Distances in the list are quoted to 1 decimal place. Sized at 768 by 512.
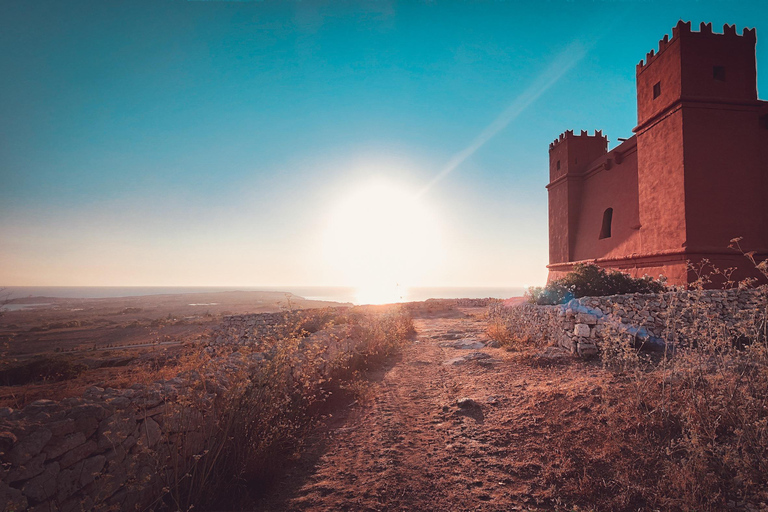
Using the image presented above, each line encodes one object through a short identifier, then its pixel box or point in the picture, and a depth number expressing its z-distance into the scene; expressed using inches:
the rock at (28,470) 82.8
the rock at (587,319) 273.1
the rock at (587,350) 258.0
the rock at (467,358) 303.1
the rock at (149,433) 111.2
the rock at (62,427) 92.6
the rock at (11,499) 79.7
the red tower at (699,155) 366.6
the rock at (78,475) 91.5
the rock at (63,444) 90.6
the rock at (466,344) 370.4
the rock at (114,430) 102.0
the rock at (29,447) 84.8
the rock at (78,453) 93.5
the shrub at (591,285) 353.1
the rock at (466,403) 195.6
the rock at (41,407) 98.0
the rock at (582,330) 265.4
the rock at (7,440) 84.2
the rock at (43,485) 85.1
